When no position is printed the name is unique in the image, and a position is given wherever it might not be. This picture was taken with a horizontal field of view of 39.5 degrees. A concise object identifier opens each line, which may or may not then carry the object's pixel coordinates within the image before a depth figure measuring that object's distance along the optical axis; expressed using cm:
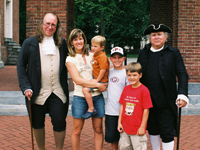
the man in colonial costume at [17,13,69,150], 354
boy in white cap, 342
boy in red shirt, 315
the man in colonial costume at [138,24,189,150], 327
